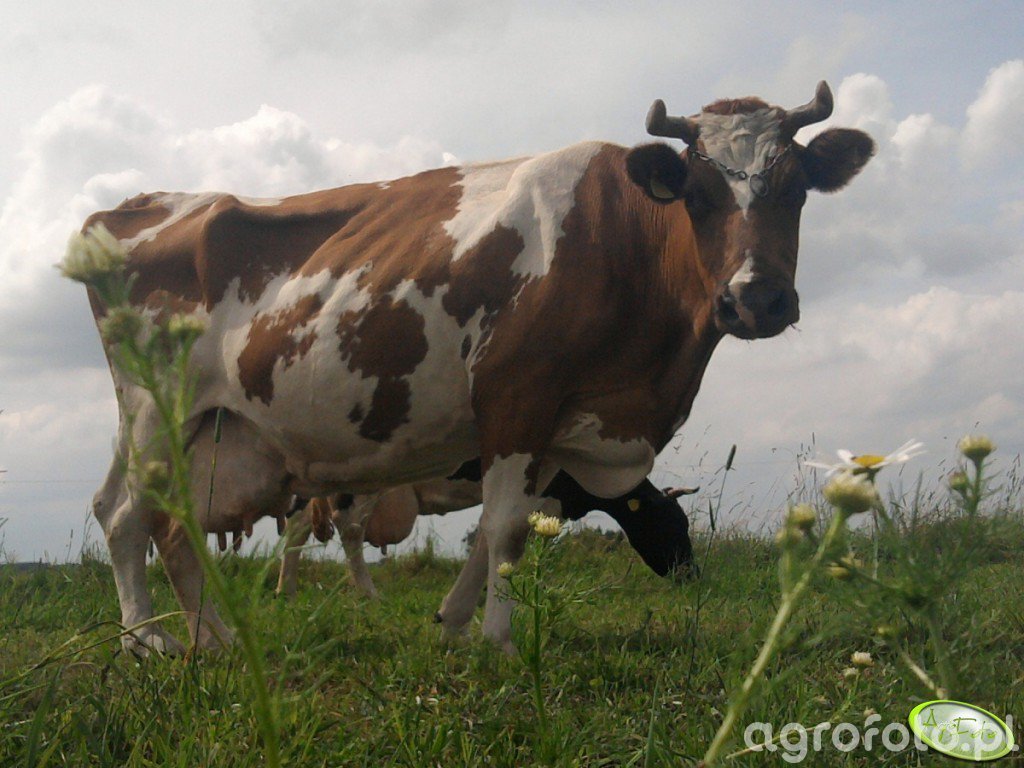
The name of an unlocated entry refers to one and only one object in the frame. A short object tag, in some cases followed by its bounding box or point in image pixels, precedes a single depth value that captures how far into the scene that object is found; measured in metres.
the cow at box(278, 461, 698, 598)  6.41
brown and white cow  3.77
